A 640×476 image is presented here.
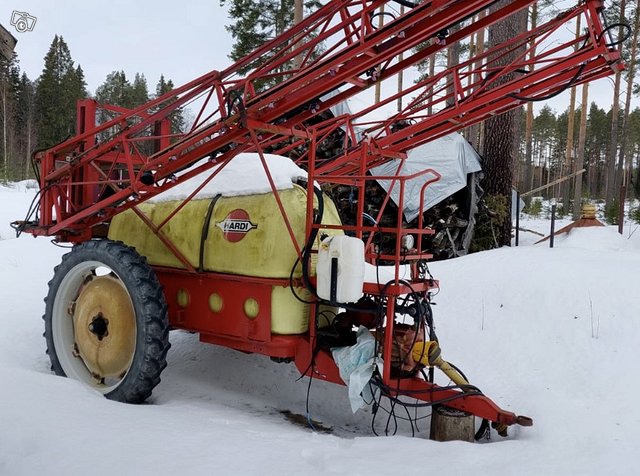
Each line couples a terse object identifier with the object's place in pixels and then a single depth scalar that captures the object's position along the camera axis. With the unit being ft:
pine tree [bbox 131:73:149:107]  157.91
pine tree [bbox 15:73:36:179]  146.61
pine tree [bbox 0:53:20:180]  123.65
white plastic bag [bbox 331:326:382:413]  11.43
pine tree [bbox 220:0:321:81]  72.13
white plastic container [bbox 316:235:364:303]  11.19
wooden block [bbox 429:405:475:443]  11.16
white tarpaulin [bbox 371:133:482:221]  30.63
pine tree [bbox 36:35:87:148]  127.24
